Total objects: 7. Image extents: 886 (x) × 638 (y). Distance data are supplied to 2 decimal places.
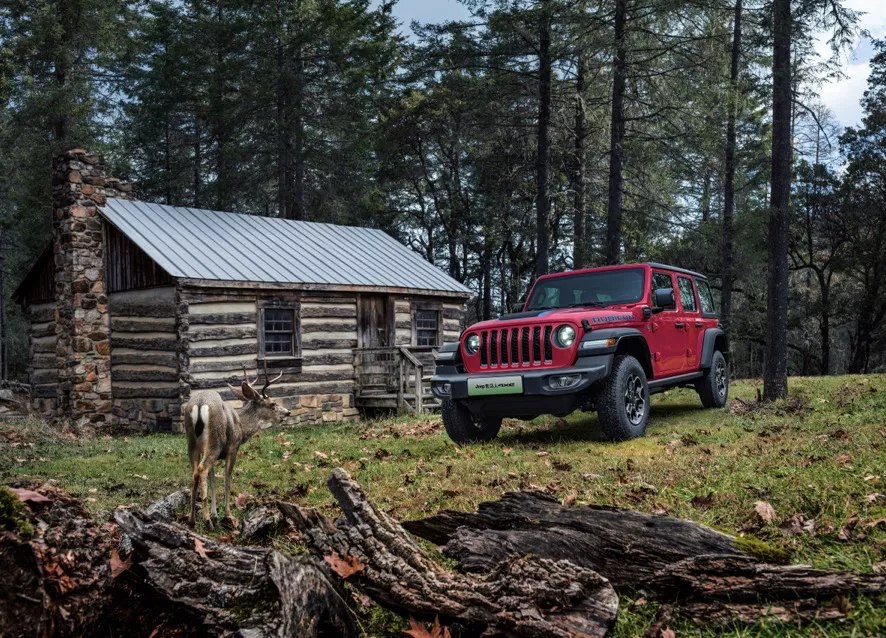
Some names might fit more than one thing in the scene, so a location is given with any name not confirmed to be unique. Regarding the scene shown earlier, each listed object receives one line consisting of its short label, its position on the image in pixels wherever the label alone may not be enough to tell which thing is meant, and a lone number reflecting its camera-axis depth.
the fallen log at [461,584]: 3.49
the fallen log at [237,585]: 3.60
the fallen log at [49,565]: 3.38
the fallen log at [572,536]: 3.98
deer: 5.98
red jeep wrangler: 9.06
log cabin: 16.05
